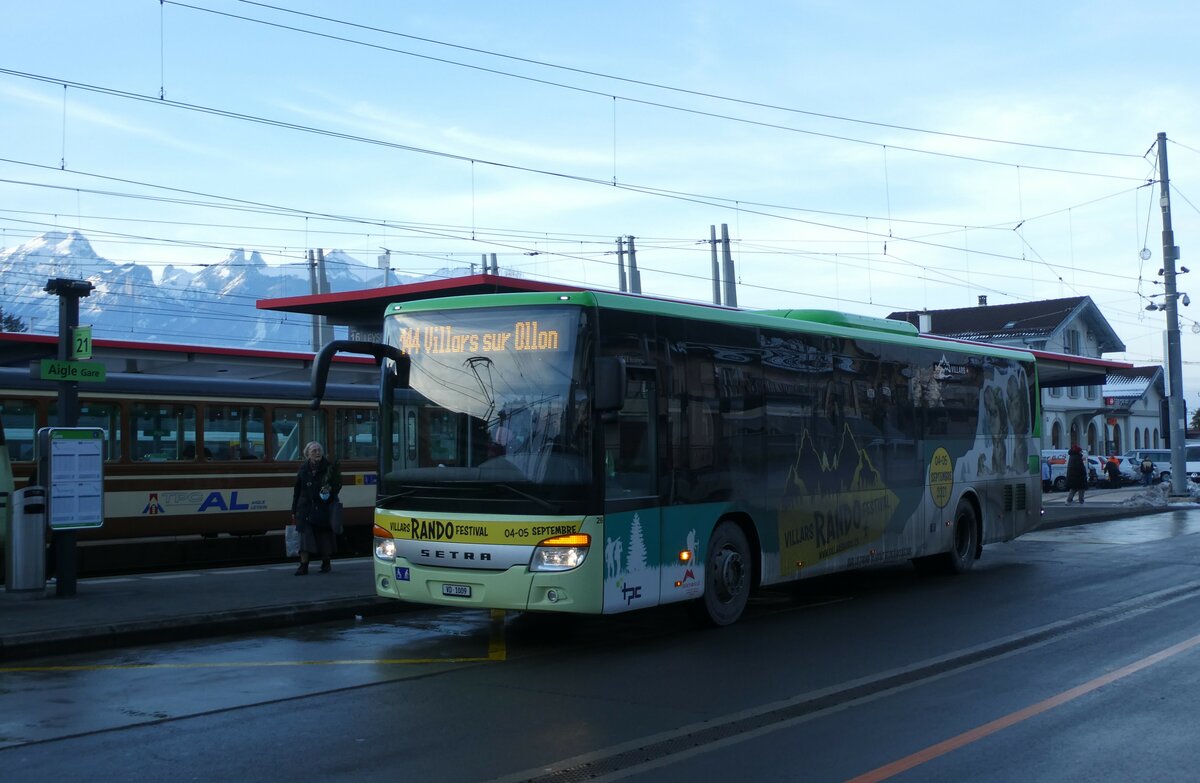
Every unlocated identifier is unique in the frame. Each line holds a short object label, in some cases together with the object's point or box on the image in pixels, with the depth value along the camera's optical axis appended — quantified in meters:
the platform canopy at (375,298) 25.03
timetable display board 12.76
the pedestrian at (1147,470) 47.66
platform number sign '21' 13.01
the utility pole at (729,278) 53.22
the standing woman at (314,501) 14.91
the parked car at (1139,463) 54.25
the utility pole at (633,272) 53.31
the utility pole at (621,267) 54.53
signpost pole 12.95
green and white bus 9.94
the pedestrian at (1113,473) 51.06
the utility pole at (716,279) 53.53
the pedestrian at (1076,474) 35.19
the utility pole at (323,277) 57.03
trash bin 12.78
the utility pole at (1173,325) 34.22
